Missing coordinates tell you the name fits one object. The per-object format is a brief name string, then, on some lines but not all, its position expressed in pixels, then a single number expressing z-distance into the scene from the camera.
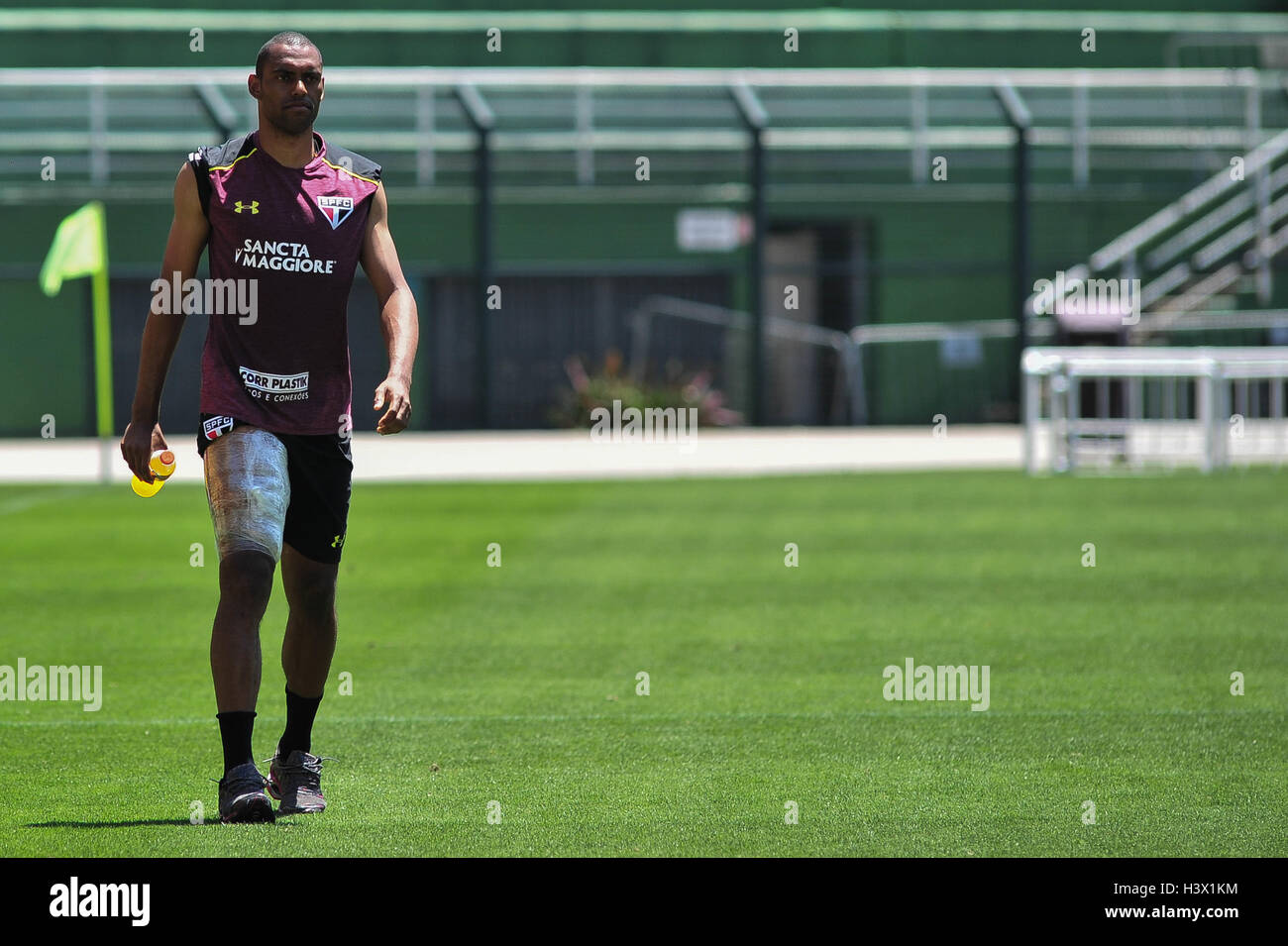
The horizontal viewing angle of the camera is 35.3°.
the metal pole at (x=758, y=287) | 27.03
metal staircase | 27.09
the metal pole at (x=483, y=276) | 26.92
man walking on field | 5.53
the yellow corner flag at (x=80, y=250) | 18.06
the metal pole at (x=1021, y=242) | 26.94
